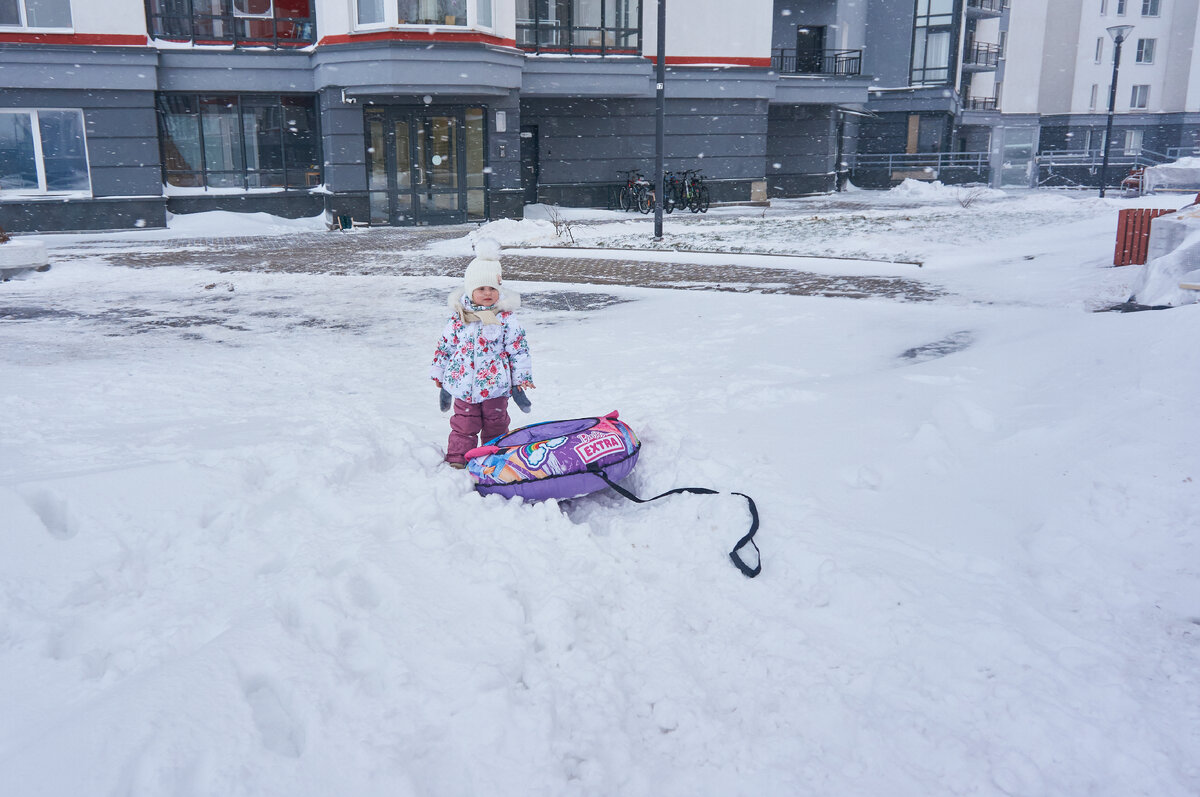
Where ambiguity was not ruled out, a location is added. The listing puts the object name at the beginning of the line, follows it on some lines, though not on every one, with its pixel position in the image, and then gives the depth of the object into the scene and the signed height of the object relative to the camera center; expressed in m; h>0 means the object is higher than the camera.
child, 4.62 -0.92
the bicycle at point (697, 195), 23.98 -0.21
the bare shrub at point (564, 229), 16.65 -0.84
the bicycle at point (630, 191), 23.95 -0.12
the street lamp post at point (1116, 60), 27.47 +4.09
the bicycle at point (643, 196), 23.83 -0.25
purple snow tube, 4.30 -1.34
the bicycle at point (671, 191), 24.02 -0.11
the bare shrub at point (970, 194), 23.21 -0.19
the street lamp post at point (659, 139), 15.62 +0.83
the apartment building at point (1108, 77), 48.25 +6.07
